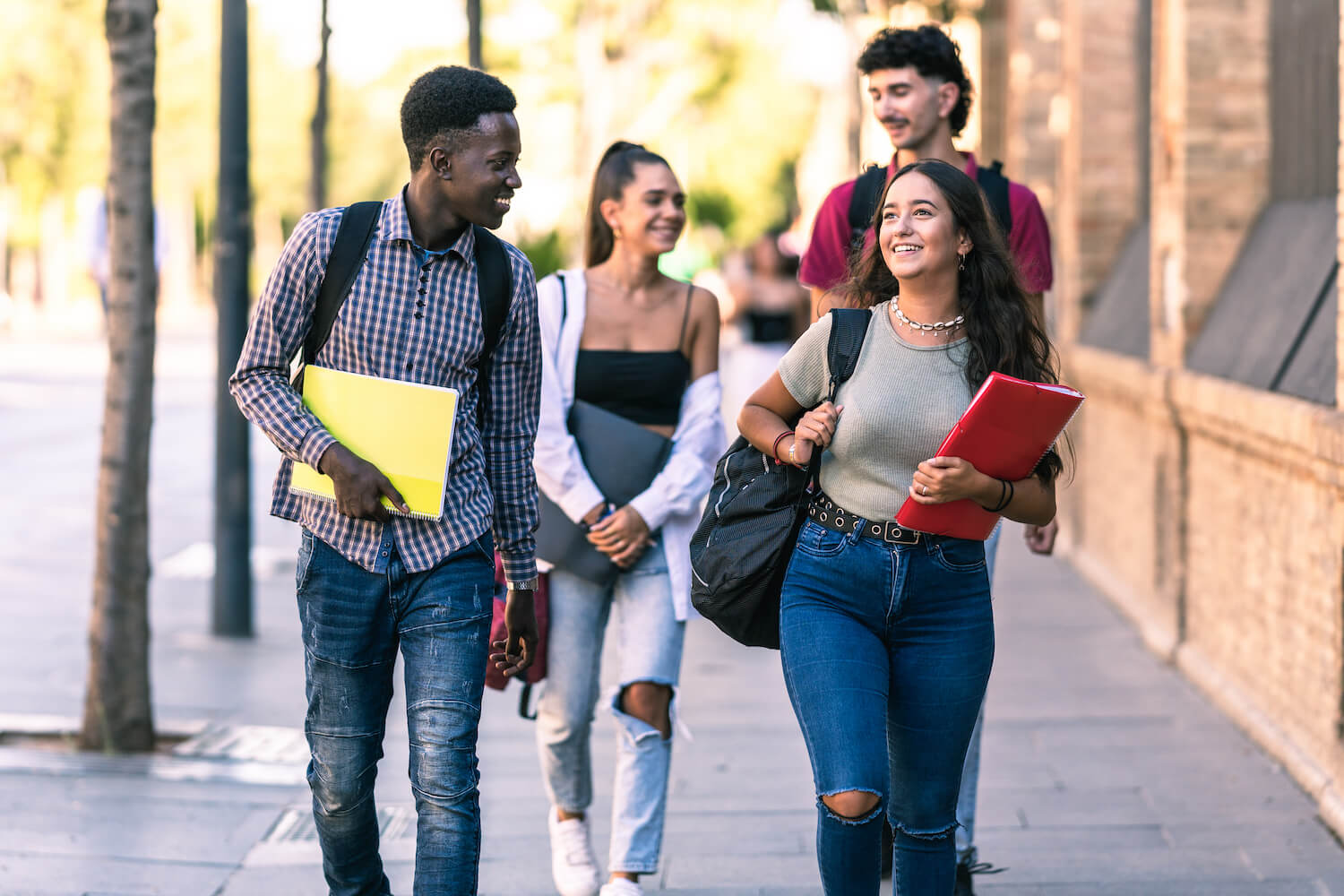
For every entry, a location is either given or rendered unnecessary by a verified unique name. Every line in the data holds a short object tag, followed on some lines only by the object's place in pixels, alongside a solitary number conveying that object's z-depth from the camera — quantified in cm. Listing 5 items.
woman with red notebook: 639
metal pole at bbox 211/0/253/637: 1480
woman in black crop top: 851
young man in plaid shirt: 654
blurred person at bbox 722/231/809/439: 2275
